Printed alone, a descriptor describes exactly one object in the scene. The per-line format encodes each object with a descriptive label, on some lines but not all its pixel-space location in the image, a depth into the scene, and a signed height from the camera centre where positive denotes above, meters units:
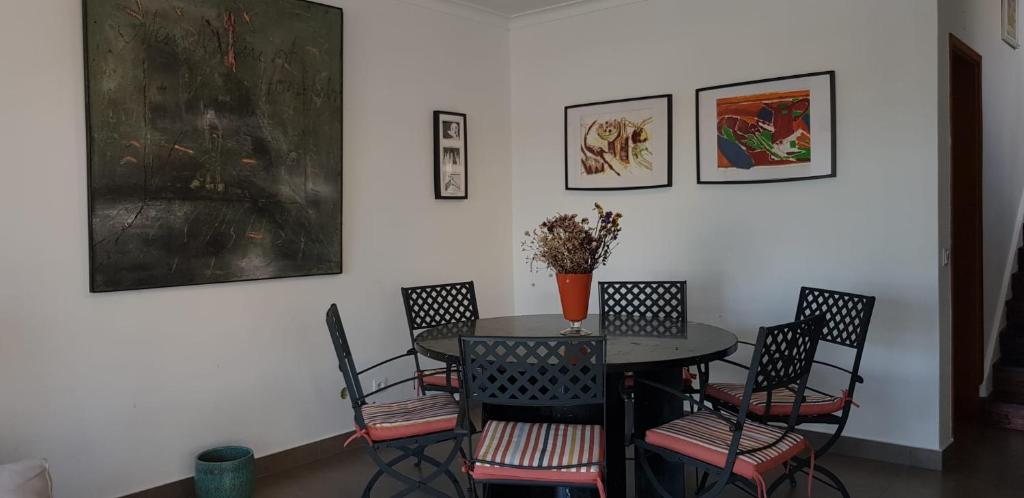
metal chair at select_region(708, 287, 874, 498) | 3.38 -0.74
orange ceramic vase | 3.34 -0.24
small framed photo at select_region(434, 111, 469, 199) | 5.00 +0.57
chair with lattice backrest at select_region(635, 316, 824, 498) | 2.73 -0.76
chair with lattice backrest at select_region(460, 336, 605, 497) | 2.67 -0.54
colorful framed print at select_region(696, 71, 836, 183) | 4.21 +0.61
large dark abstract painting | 3.42 +0.53
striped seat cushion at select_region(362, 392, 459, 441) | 3.21 -0.76
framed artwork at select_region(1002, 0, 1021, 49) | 5.29 +1.50
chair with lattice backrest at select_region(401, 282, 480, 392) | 4.41 -0.37
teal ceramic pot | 3.54 -1.09
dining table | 2.93 -0.46
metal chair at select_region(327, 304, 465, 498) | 3.21 -0.77
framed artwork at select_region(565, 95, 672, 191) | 4.85 +0.62
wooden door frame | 4.76 -0.38
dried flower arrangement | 3.29 -0.02
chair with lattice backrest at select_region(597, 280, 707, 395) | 4.25 -0.35
